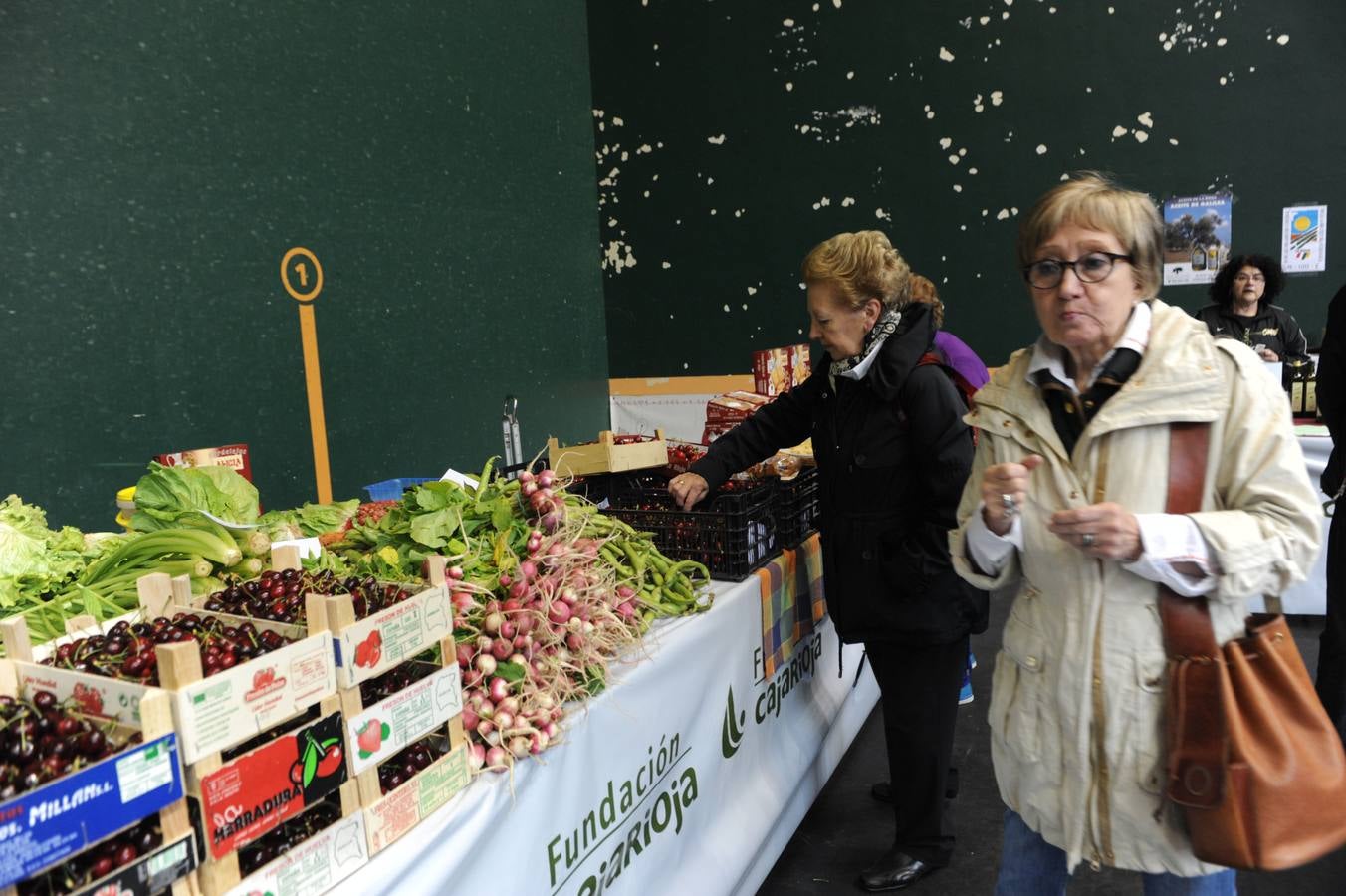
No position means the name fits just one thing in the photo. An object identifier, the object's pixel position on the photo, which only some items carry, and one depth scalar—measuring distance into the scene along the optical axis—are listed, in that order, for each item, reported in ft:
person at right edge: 8.82
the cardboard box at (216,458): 8.09
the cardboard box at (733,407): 11.07
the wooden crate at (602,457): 8.90
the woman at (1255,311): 16.65
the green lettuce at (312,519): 7.42
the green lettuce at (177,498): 6.61
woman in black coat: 7.22
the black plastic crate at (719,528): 8.16
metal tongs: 12.84
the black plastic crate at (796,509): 9.13
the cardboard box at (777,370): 13.19
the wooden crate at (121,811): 2.90
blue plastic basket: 10.23
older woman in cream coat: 4.32
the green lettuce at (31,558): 6.03
